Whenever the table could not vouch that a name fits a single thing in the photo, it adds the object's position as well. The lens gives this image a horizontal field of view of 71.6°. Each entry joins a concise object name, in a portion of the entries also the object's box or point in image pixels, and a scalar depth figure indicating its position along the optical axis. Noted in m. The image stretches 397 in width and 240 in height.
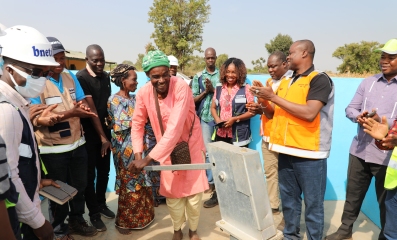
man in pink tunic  2.27
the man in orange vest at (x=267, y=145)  3.33
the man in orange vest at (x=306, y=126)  2.17
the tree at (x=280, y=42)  37.00
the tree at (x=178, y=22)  27.63
